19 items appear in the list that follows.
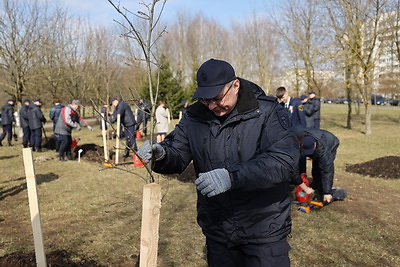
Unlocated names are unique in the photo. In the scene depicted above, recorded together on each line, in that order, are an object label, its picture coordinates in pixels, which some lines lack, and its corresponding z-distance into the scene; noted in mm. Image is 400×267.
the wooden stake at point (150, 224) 1843
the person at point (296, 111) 8188
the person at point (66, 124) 9266
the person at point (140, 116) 14441
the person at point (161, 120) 11242
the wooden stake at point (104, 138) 8469
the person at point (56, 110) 11305
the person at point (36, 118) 10898
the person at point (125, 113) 9523
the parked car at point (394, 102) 44719
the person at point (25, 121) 11570
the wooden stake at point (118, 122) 8814
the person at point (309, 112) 11195
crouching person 4586
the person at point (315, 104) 11032
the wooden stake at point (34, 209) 2730
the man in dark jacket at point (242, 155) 1911
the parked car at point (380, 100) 48184
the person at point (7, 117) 12609
